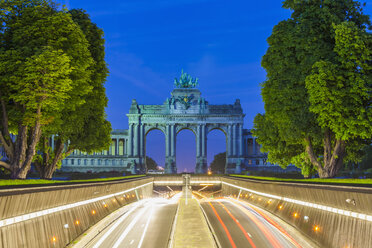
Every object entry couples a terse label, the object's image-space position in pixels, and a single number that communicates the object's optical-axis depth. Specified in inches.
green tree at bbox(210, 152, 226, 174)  7362.2
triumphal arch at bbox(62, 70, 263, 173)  5693.9
